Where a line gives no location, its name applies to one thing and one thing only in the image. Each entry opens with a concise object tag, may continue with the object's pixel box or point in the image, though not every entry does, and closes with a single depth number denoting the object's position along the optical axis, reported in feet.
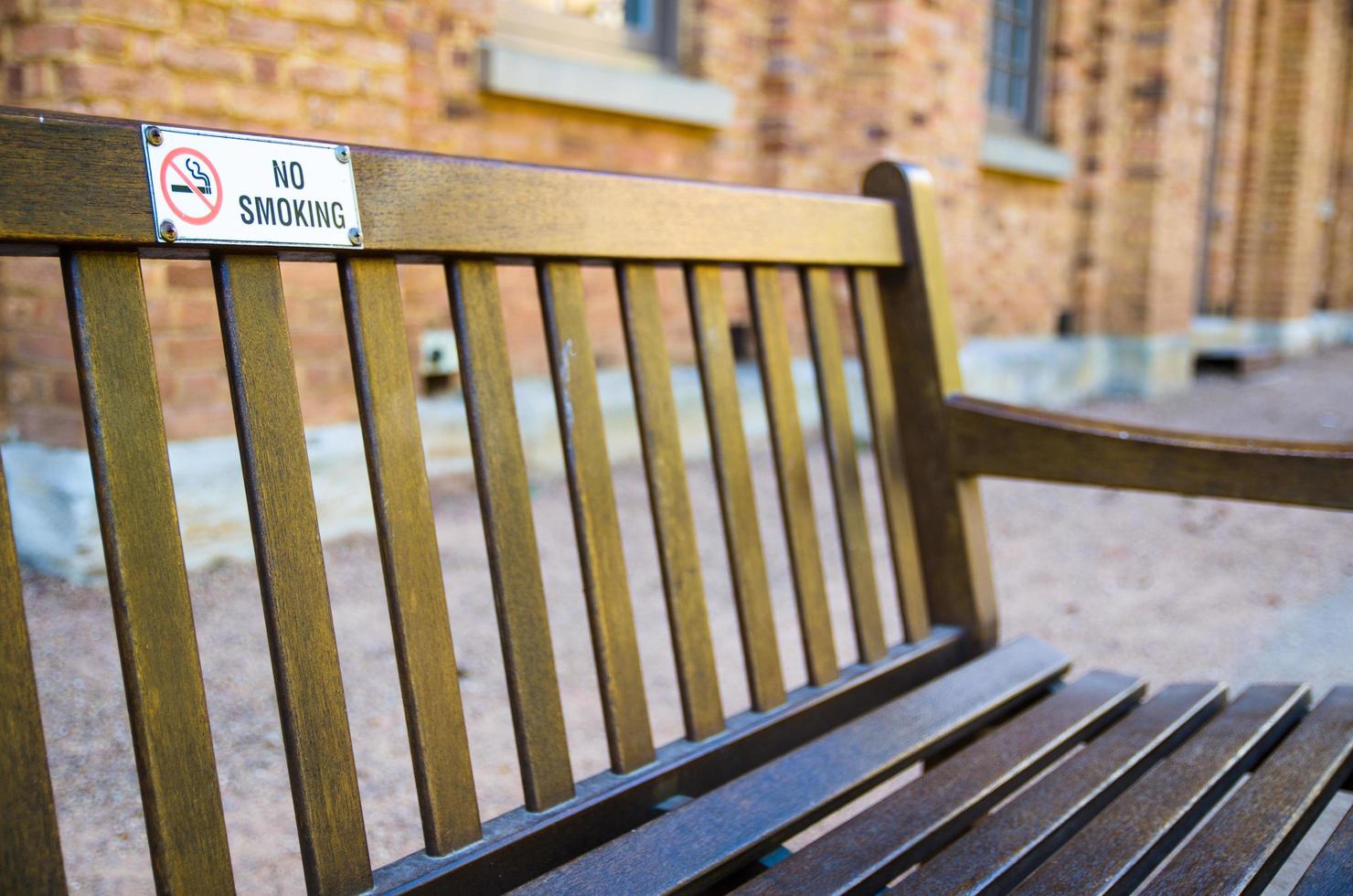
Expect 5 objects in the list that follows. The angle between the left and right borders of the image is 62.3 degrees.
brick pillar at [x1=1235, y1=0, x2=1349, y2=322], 37.35
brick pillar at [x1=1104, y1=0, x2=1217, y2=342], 25.14
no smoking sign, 2.84
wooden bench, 2.81
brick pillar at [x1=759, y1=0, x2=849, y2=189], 16.74
